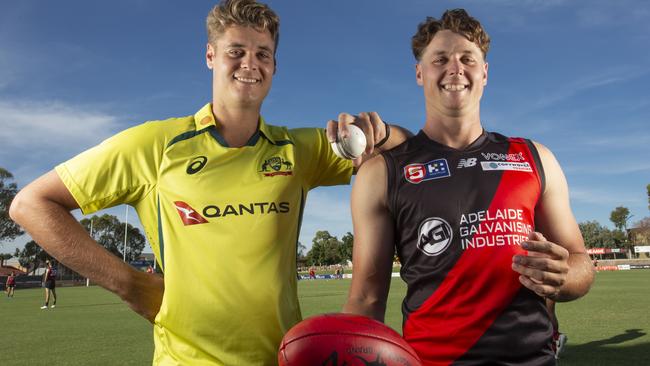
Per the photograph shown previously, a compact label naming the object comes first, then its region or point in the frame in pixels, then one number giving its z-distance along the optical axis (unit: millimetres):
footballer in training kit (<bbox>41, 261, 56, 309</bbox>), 23586
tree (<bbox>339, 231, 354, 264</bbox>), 115688
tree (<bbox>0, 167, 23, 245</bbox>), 75125
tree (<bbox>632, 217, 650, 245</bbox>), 108938
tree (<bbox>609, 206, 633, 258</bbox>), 110875
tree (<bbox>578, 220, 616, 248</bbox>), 112312
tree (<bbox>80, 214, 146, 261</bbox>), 91312
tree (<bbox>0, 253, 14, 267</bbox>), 93662
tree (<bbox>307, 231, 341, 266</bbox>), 120062
